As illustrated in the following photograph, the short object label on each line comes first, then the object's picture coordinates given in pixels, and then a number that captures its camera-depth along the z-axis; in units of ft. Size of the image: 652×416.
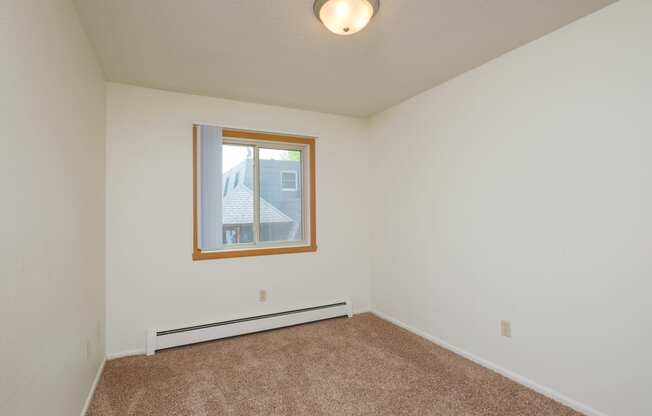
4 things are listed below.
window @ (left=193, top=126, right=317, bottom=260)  9.97
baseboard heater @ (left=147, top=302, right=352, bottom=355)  9.18
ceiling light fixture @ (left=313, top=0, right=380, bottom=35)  5.34
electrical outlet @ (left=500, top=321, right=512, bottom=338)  7.63
